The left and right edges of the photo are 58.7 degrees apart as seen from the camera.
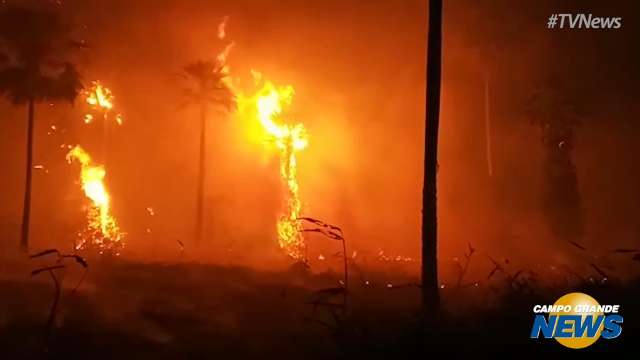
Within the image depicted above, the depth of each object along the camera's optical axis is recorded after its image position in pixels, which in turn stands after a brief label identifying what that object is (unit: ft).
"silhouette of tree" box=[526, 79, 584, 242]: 147.64
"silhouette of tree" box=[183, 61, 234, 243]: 147.33
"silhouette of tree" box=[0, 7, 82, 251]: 104.06
